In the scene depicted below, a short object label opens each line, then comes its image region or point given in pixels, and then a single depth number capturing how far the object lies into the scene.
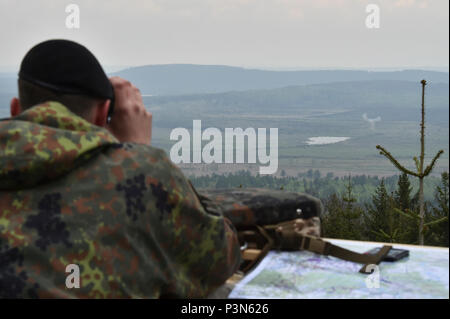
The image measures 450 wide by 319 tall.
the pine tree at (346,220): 8.34
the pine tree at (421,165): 6.04
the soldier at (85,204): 1.49
